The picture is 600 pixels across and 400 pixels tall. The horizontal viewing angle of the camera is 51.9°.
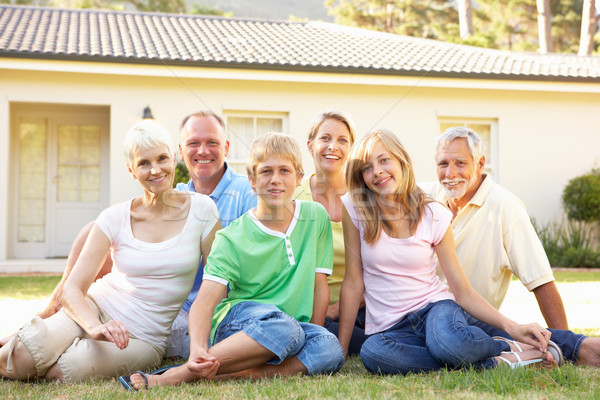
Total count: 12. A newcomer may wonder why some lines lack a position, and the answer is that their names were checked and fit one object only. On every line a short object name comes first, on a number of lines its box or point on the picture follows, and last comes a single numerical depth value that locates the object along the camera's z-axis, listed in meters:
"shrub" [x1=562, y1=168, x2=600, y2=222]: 9.26
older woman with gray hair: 2.62
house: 8.70
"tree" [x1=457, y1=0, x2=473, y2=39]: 10.29
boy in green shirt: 2.58
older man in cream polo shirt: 3.12
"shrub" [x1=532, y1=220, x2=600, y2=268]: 9.01
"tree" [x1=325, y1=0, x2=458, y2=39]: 24.61
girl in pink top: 2.66
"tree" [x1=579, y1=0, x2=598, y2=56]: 17.12
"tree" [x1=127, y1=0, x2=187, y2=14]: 22.12
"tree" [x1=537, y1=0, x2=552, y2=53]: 19.18
